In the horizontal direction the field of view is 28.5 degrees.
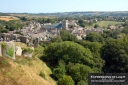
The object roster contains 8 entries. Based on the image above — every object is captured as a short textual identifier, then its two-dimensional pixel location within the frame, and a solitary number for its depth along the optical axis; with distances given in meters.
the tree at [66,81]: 31.02
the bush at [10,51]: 28.97
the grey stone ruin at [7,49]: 28.49
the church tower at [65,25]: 134.75
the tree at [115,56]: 45.19
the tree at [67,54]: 40.81
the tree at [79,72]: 35.41
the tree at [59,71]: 35.25
